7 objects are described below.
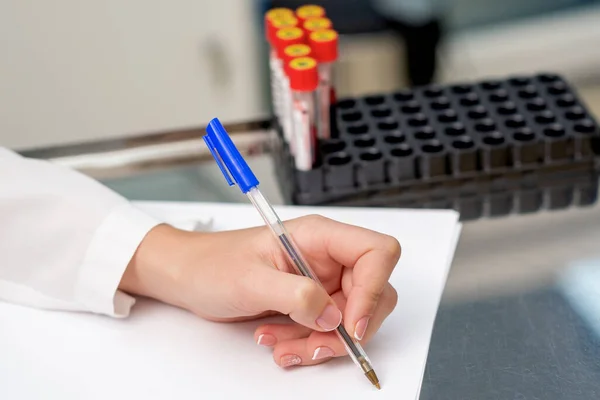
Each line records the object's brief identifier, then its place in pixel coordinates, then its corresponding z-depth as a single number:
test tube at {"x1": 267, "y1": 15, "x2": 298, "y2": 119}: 0.90
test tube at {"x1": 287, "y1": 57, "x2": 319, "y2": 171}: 0.85
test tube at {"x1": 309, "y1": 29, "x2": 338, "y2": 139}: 0.87
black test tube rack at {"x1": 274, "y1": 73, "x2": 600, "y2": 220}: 0.87
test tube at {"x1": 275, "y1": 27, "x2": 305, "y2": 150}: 0.88
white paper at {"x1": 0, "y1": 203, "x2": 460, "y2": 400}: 0.72
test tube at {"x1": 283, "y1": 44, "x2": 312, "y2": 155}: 0.86
